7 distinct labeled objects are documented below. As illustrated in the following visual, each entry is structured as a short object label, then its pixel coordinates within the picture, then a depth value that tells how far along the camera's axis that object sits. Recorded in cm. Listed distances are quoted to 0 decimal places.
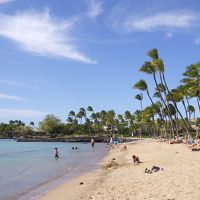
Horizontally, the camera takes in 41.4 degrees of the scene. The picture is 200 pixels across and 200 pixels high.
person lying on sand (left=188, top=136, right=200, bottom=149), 2606
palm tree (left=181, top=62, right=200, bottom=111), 4354
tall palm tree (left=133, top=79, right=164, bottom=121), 5388
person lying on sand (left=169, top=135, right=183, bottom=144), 4002
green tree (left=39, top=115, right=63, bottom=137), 12068
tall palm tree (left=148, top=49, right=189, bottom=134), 4186
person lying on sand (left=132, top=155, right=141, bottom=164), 2108
